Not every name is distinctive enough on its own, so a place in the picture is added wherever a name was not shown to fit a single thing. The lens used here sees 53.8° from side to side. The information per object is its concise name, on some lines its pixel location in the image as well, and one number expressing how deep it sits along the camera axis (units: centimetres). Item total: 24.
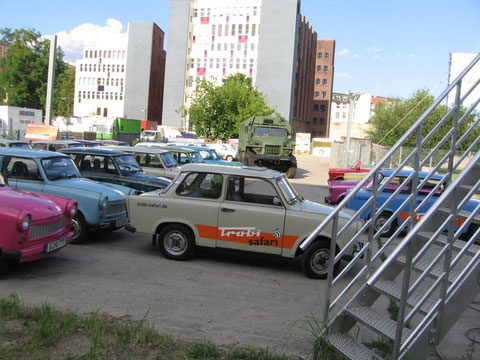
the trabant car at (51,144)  1722
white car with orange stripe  732
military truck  2612
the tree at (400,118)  3566
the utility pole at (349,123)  2833
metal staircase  376
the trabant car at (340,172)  1772
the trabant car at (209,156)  1944
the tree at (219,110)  4088
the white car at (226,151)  3562
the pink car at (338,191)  1334
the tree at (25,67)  6606
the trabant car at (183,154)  1667
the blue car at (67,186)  847
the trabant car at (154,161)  1384
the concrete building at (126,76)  9188
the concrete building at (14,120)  3597
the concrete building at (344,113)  7881
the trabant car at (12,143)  1500
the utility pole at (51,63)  2320
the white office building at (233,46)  7962
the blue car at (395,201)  1094
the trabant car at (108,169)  1098
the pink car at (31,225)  598
